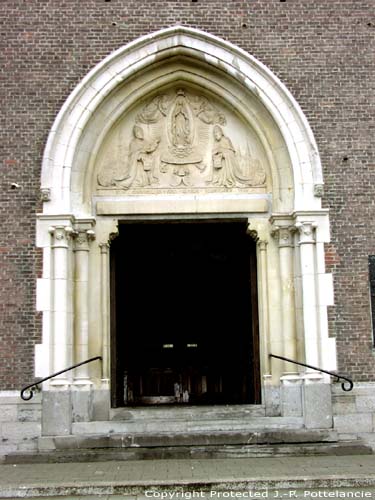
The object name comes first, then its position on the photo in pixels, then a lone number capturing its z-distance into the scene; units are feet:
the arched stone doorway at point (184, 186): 35.06
